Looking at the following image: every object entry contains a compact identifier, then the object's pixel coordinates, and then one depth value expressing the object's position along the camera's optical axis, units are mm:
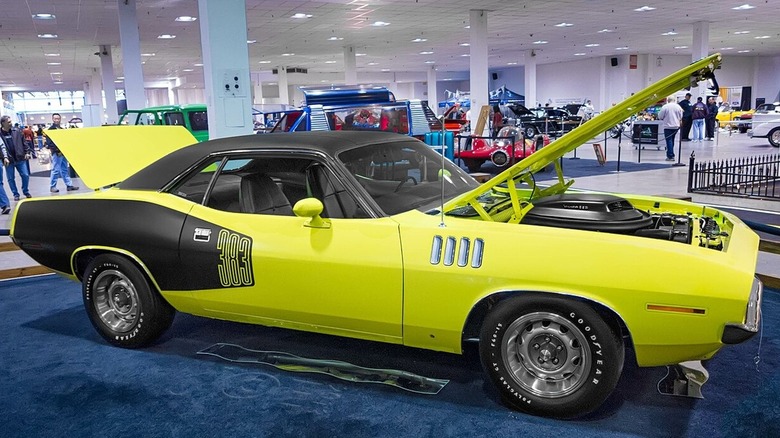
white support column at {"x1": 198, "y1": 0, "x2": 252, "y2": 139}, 8125
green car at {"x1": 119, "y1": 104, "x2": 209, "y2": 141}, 13828
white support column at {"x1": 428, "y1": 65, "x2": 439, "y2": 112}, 42825
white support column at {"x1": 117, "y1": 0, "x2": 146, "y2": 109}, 15484
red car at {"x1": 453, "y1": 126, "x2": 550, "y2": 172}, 13664
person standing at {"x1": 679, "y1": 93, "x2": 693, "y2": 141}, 21266
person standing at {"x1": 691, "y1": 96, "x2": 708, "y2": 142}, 21609
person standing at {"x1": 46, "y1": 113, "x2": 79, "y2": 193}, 12516
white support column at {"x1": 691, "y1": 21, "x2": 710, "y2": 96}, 24141
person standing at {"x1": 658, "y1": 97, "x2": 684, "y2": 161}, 16547
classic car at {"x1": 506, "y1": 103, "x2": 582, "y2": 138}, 23906
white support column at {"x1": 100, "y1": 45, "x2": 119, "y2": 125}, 24108
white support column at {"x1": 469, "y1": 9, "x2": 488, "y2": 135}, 19750
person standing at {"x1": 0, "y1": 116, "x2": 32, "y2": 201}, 10734
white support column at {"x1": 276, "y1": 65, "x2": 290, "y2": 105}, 38438
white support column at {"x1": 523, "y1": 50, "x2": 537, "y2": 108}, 36344
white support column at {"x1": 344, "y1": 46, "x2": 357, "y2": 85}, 28578
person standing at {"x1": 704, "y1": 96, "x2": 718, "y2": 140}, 24452
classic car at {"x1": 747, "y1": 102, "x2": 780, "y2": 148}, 19234
